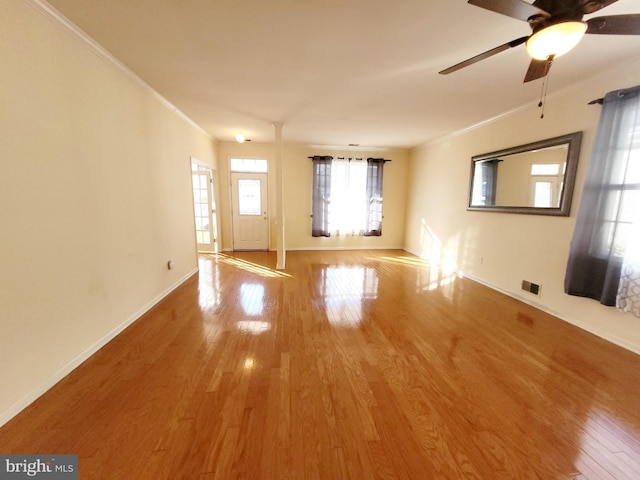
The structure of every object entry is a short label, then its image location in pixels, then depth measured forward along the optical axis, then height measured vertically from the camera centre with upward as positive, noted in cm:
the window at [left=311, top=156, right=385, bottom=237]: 617 +16
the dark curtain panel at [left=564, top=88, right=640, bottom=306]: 227 +3
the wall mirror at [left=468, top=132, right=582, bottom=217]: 282 +39
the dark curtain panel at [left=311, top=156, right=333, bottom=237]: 609 +17
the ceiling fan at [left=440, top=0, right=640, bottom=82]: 127 +98
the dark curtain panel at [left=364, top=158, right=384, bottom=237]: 631 +16
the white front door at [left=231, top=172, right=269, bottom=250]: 609 -26
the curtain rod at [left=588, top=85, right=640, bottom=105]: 219 +103
